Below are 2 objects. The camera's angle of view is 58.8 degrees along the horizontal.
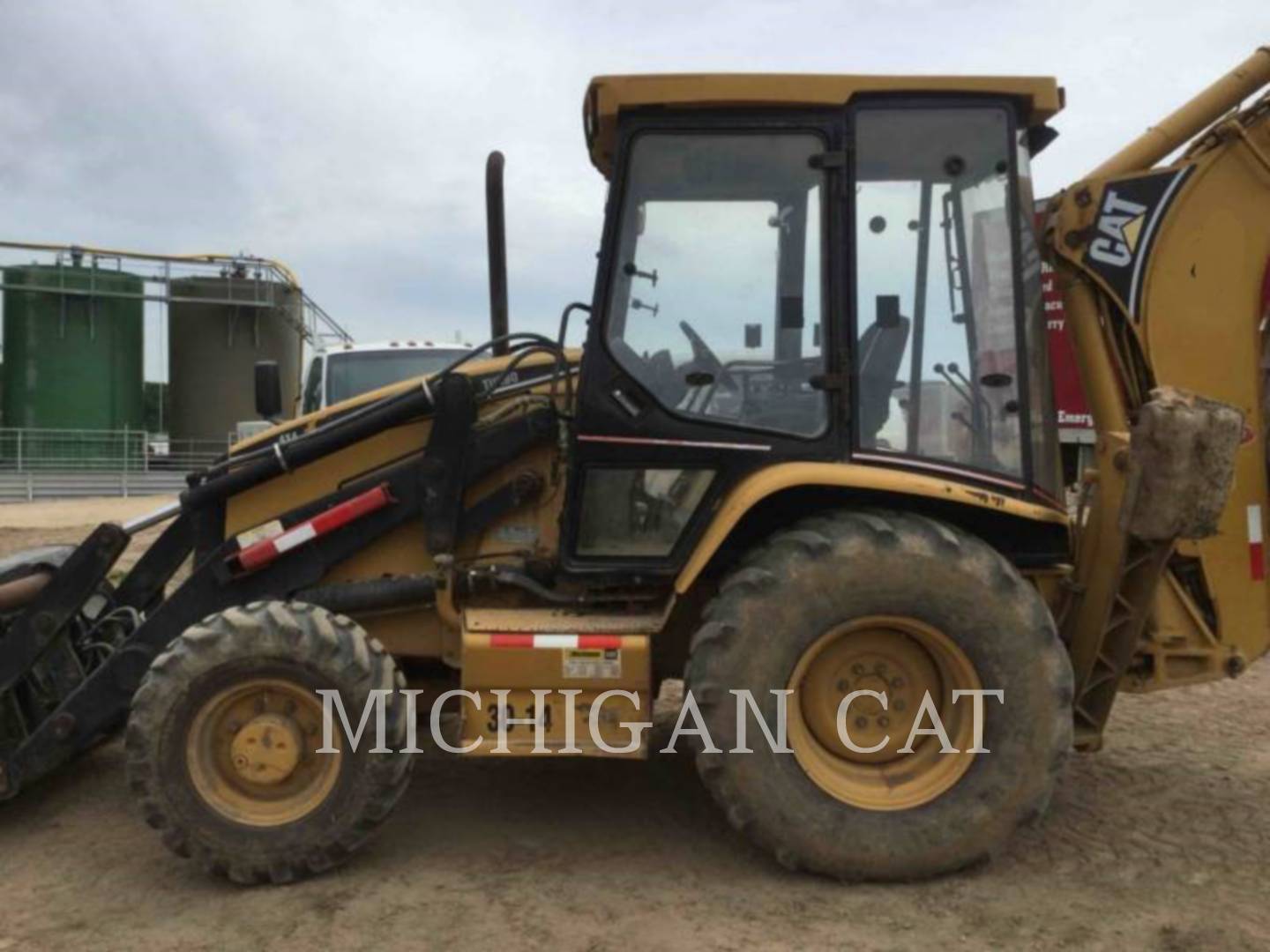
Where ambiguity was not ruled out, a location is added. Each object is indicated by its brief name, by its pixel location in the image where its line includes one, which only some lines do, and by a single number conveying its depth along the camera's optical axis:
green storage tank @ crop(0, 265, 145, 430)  24.17
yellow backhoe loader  3.61
